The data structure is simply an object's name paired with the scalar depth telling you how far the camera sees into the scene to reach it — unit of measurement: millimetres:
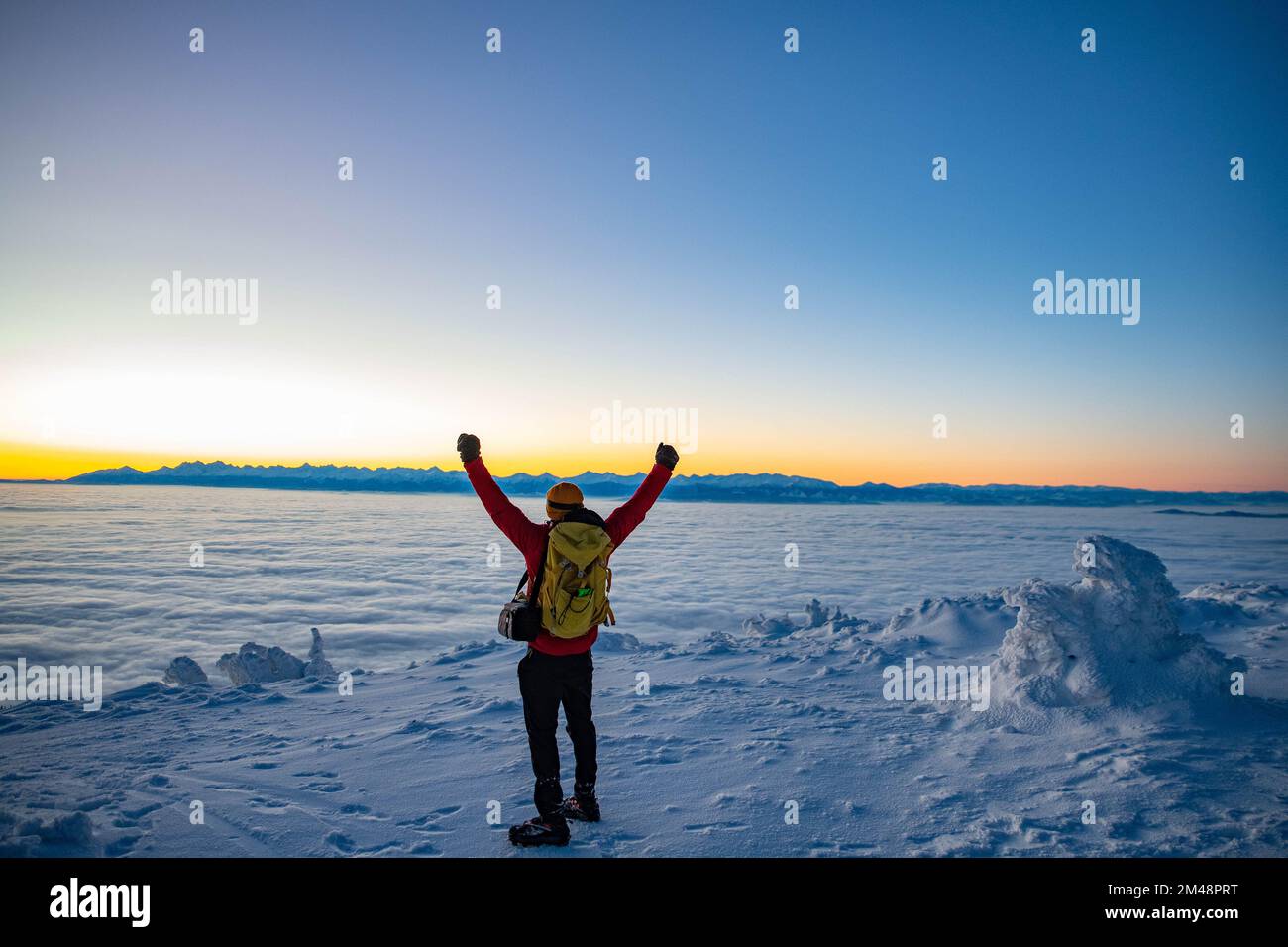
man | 3732
